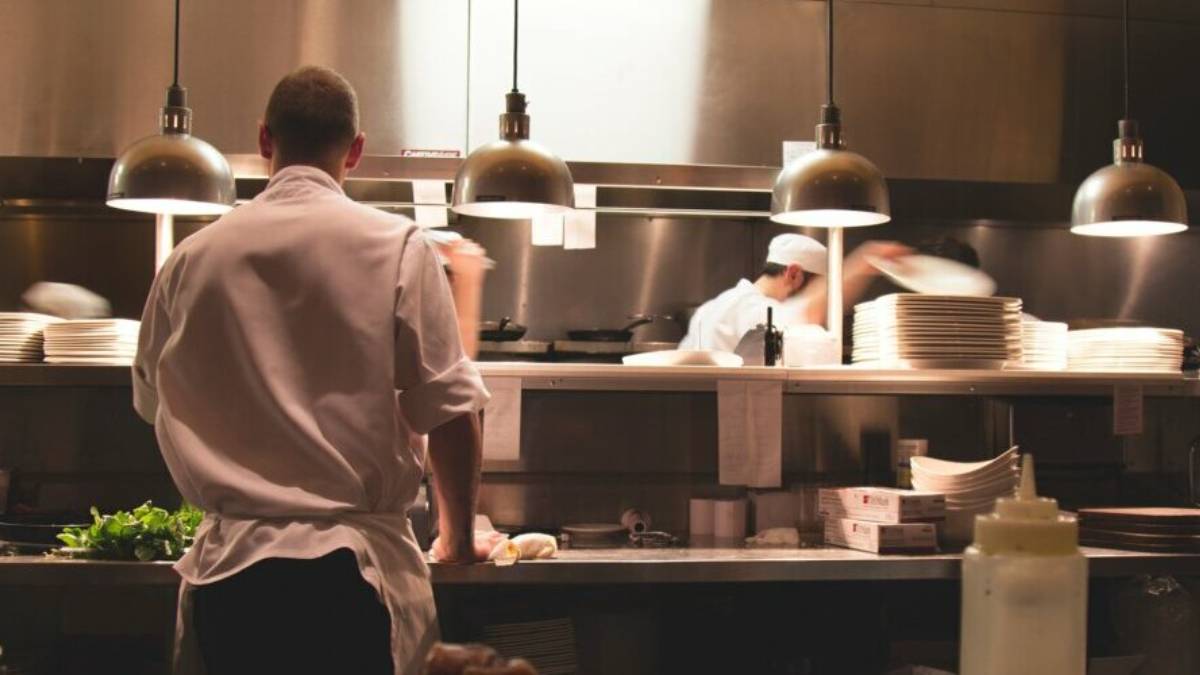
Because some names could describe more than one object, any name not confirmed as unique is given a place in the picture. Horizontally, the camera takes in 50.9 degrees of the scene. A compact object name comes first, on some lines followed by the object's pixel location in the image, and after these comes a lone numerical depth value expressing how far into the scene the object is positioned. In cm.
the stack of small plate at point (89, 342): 369
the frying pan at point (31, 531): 320
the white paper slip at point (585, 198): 468
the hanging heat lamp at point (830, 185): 346
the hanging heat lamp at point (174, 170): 324
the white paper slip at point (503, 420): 370
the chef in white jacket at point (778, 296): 564
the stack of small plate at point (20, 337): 374
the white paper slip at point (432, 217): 497
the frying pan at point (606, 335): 571
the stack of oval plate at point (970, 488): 346
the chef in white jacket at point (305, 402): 204
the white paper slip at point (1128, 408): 404
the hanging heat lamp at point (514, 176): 325
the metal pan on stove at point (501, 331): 518
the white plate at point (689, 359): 374
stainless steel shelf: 363
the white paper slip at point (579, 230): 468
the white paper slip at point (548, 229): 478
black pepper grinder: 394
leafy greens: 302
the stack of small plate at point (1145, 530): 342
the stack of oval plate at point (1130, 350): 416
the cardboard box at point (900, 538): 330
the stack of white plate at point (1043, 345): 406
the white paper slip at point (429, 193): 462
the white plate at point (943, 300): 376
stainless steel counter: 298
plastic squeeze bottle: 99
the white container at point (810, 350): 396
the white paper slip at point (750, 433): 376
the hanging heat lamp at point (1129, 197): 371
